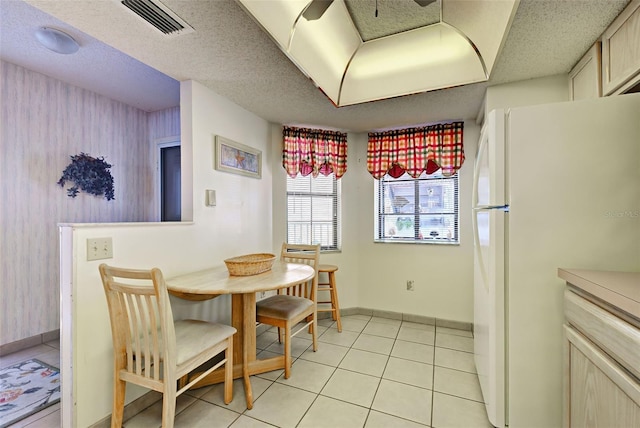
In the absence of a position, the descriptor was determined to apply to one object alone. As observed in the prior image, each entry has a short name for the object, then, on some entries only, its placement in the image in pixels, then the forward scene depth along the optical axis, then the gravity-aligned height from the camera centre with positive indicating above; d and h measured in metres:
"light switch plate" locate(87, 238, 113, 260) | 1.52 -0.19
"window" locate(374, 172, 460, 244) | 3.19 +0.05
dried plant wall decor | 2.71 +0.39
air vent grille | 1.37 +1.05
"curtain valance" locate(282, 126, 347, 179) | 3.20 +0.74
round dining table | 1.72 -0.59
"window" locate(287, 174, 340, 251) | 3.39 +0.03
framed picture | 2.45 +0.55
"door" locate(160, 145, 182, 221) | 3.30 +0.38
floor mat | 1.68 -1.20
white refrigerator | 1.26 -0.05
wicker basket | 1.96 -0.38
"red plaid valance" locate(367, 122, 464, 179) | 2.98 +0.71
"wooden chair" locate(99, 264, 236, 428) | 1.33 -0.72
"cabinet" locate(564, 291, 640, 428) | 0.84 -0.55
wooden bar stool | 2.96 -0.85
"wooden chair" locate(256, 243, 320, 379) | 2.08 -0.77
